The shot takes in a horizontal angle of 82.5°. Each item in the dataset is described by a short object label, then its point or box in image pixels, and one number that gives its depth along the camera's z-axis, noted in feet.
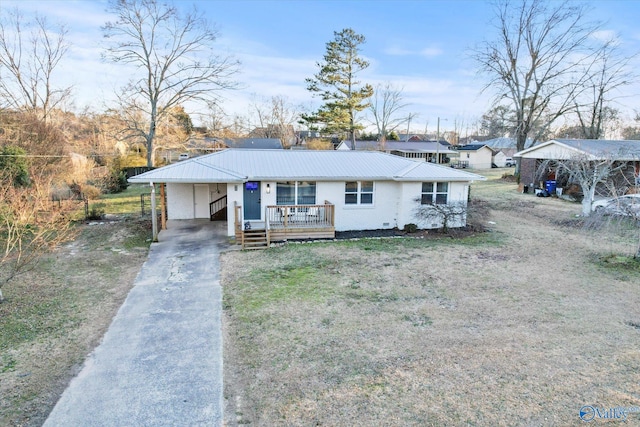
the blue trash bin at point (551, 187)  77.31
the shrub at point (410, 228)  45.37
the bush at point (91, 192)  70.78
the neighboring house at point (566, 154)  68.13
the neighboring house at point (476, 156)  164.66
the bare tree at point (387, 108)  181.68
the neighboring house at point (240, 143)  129.39
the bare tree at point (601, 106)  95.14
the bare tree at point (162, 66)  90.94
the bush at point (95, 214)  53.81
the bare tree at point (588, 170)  53.99
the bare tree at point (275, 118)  179.73
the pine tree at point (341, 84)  137.28
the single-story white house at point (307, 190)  41.81
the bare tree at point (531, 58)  94.89
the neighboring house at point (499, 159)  167.94
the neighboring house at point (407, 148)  154.61
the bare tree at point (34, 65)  88.33
